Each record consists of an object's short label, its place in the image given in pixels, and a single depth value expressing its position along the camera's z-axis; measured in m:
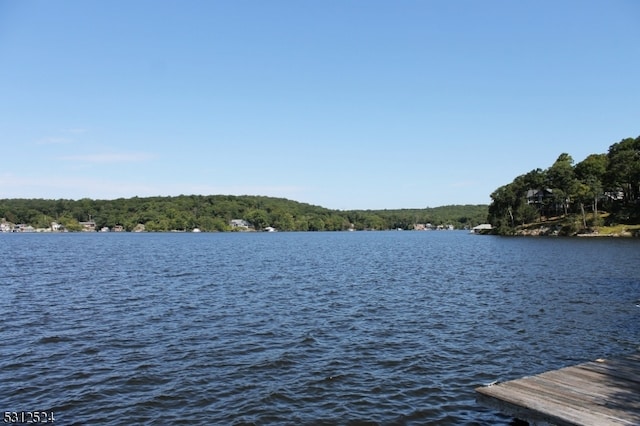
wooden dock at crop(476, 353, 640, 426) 9.38
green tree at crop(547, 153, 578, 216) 136.69
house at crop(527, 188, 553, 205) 156.26
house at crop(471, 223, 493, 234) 192.06
